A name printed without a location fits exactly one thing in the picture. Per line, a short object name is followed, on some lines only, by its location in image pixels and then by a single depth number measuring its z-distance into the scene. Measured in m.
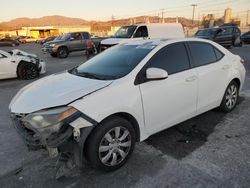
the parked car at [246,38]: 18.32
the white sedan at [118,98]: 2.10
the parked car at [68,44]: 13.74
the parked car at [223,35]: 14.41
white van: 10.96
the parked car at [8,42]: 29.14
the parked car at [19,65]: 7.02
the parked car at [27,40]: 38.70
